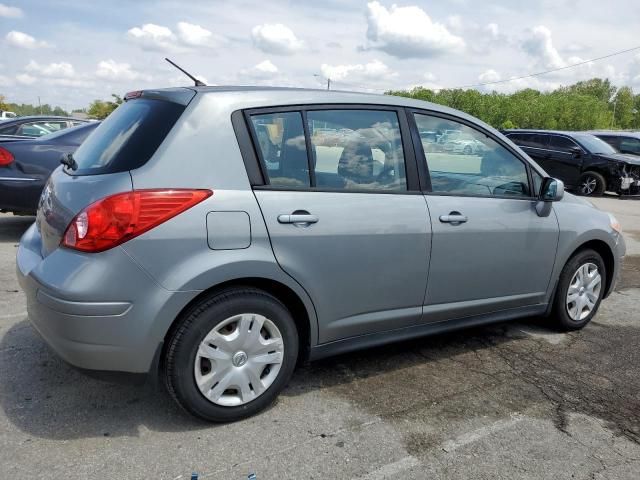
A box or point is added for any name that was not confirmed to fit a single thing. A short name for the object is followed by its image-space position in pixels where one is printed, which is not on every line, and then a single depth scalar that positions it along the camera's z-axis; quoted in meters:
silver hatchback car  2.56
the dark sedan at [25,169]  6.49
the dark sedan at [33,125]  8.22
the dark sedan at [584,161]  14.75
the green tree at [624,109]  104.94
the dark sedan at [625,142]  16.03
